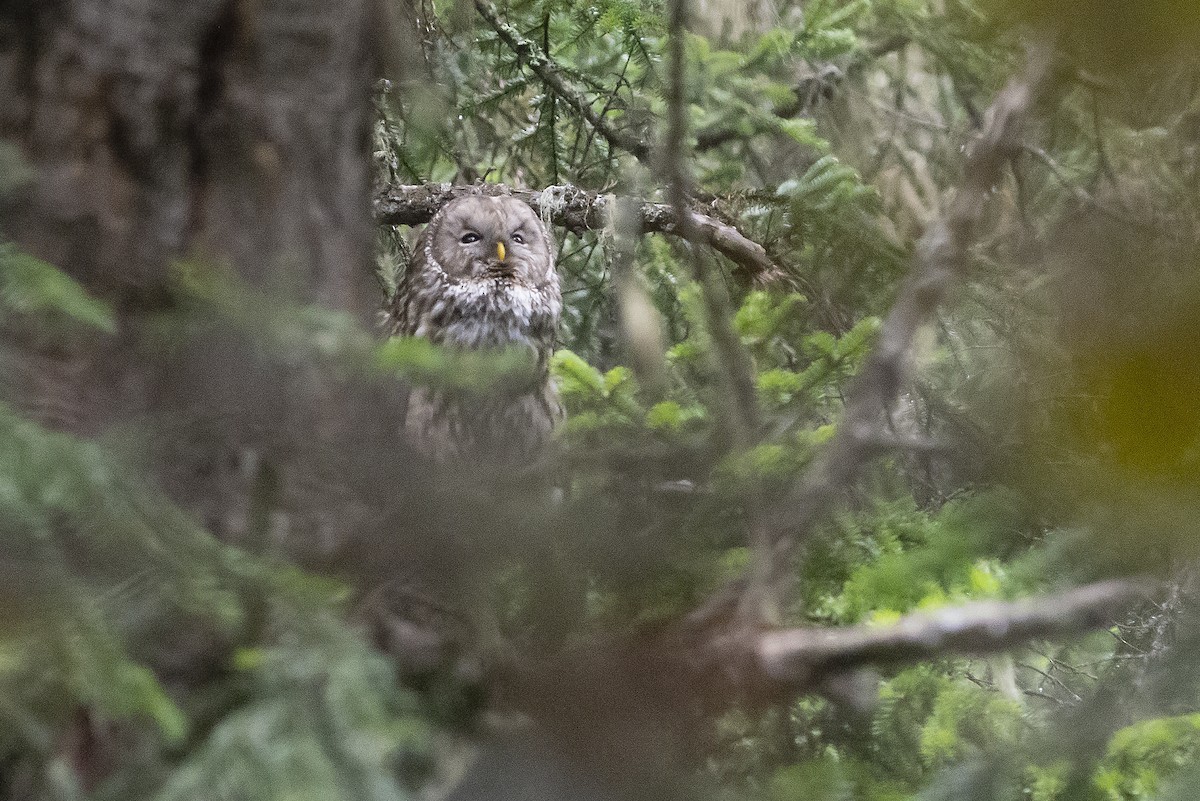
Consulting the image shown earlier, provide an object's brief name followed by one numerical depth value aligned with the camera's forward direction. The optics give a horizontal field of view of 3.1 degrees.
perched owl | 22.62
